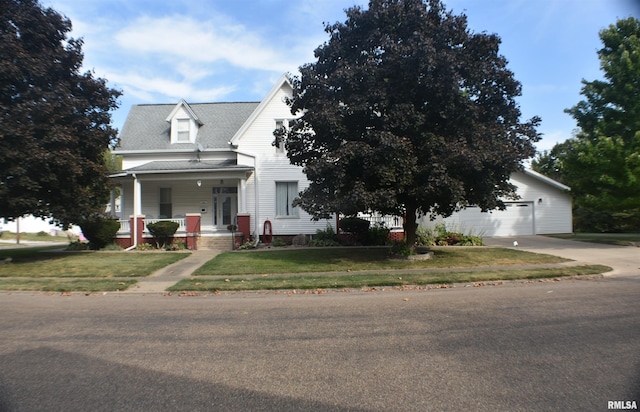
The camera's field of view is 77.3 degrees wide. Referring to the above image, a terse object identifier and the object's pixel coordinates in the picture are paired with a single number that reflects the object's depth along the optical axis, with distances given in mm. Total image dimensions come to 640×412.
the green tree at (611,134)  16750
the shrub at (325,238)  18531
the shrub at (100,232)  18172
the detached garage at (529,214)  23391
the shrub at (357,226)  18547
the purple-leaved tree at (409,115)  11312
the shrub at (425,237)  18125
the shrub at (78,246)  19061
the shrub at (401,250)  13900
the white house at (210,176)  19578
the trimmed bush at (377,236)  18641
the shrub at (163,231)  18844
